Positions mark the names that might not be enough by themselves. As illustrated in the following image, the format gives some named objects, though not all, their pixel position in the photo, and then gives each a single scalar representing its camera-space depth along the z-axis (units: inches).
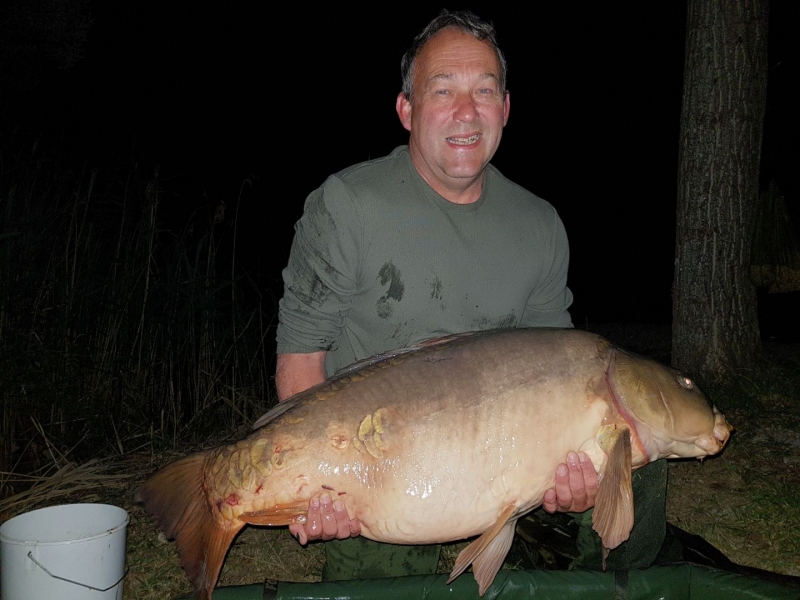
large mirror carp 61.1
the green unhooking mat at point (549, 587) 68.5
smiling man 78.7
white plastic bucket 71.8
